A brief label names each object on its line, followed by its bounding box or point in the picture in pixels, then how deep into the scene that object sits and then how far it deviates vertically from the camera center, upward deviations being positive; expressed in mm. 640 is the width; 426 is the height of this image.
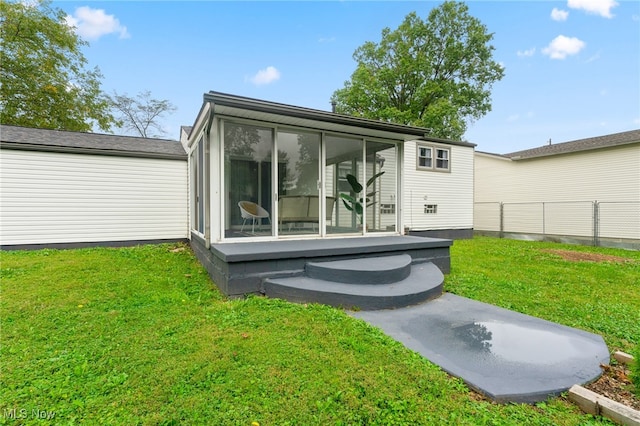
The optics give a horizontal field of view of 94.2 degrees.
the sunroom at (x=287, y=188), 4117 +386
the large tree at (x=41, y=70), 14172 +7056
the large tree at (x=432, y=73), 18734 +8794
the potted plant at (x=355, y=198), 6074 +213
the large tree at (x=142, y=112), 20750 +7074
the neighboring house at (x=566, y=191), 10195 +710
